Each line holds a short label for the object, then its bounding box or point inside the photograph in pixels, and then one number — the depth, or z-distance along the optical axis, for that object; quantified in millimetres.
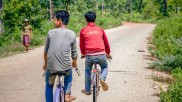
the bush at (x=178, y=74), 15307
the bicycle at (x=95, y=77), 10241
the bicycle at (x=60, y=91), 8114
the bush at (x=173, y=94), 10666
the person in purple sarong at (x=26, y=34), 24179
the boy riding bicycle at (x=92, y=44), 10218
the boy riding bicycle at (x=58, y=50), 7952
